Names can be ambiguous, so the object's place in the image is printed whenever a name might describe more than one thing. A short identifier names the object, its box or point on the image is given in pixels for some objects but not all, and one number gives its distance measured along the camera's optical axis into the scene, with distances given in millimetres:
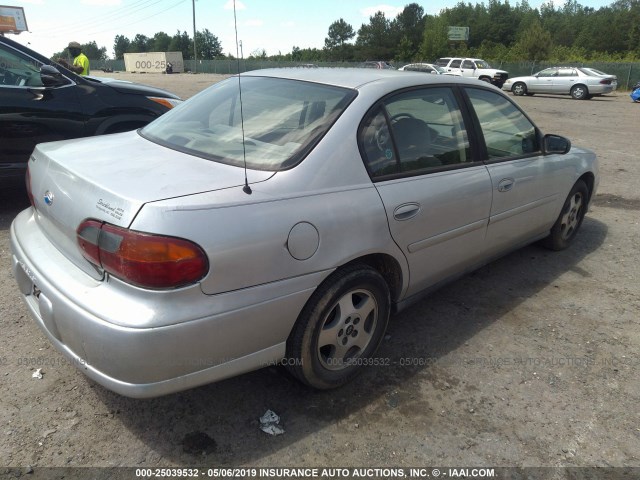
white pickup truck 28266
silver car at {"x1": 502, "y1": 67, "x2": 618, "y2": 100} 23562
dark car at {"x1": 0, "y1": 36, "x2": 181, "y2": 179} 4559
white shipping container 69625
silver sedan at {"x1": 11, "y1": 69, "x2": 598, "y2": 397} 1888
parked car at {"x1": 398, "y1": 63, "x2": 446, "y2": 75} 26650
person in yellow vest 9570
